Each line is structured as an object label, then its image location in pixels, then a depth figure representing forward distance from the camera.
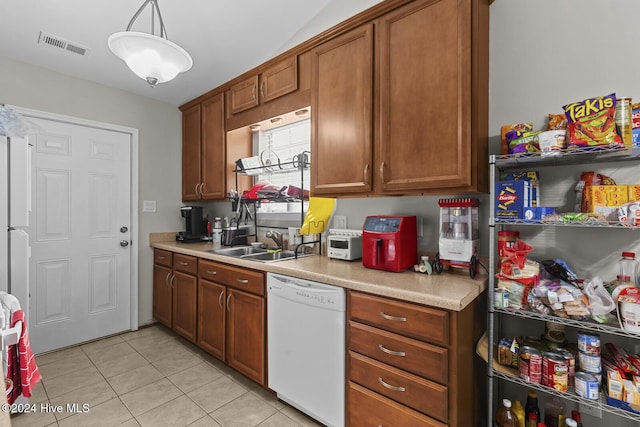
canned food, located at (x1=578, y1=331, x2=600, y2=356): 1.22
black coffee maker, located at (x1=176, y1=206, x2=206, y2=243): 3.44
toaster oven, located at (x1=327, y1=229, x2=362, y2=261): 2.08
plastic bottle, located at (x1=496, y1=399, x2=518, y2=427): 1.40
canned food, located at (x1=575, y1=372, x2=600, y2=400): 1.17
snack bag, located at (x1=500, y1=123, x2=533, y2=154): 1.46
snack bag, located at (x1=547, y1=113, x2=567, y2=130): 1.40
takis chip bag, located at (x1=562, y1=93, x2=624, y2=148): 1.19
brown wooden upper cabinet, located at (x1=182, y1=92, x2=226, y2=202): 3.05
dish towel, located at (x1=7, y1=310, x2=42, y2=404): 1.31
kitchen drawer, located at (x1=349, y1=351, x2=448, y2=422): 1.29
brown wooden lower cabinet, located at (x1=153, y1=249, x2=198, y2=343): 2.71
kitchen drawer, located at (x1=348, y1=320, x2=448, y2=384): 1.29
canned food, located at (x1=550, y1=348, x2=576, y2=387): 1.25
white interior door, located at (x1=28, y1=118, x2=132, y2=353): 2.65
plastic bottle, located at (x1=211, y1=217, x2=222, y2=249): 3.21
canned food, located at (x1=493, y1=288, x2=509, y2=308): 1.37
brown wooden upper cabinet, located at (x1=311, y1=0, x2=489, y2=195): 1.54
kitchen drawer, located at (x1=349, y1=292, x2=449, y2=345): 1.28
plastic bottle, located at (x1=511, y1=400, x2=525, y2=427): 1.40
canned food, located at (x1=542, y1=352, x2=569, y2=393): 1.23
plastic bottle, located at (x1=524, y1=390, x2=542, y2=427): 1.40
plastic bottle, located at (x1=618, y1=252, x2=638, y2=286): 1.27
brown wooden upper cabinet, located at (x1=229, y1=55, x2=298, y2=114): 2.37
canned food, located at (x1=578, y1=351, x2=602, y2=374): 1.22
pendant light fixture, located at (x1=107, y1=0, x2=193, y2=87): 1.39
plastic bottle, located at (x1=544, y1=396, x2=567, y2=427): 1.37
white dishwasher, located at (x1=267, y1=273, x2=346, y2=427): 1.63
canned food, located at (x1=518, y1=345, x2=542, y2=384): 1.29
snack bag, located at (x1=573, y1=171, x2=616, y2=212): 1.35
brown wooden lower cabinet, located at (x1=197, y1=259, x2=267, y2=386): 2.05
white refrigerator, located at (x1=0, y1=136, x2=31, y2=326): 1.78
